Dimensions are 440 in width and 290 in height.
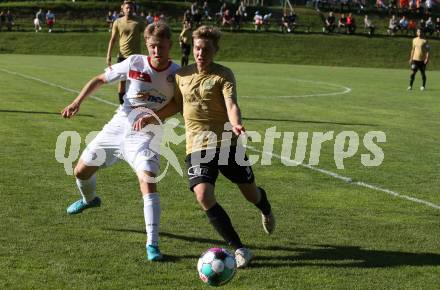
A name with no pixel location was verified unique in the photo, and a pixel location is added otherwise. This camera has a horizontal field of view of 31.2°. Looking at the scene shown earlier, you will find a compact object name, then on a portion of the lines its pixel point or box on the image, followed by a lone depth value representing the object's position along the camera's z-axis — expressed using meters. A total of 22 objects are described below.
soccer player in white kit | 7.01
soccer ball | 6.00
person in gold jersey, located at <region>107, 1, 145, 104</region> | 17.80
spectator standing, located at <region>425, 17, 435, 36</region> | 58.69
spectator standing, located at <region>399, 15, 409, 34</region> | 60.56
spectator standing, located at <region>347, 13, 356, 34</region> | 57.81
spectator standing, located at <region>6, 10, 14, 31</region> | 57.12
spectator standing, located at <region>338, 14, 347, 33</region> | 58.99
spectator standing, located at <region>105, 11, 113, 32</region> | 58.14
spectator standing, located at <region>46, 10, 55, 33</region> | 57.82
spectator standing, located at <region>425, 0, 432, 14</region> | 70.69
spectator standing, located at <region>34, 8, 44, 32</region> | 56.79
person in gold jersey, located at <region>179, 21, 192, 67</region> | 35.33
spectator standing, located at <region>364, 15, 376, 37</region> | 57.81
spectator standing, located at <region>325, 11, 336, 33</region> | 58.41
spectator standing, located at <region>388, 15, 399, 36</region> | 59.44
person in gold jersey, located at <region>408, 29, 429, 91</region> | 28.75
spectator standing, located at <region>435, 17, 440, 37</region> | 59.78
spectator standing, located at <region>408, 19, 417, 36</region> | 60.85
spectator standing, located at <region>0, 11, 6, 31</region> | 57.30
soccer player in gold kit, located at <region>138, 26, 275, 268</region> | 6.77
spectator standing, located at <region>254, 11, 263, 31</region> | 59.00
